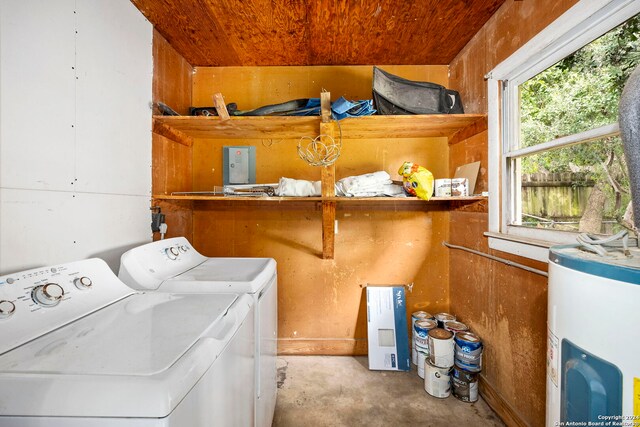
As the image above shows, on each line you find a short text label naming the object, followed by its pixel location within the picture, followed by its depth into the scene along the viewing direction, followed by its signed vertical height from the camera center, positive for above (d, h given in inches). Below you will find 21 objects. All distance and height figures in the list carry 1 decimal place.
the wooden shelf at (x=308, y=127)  63.5 +22.8
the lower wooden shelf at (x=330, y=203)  63.6 +2.7
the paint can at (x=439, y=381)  63.9 -41.8
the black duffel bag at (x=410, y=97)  64.1 +29.4
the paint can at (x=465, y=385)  62.1 -41.6
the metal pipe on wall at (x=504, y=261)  47.5 -10.5
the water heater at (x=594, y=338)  21.2 -11.5
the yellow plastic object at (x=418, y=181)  59.9 +7.1
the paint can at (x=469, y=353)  61.1 -33.3
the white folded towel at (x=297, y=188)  65.2 +6.1
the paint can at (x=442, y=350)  63.8 -34.0
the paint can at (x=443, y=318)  73.1 -30.2
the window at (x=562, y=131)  39.4 +15.0
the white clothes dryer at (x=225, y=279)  43.6 -11.6
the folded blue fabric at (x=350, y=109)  60.6 +24.7
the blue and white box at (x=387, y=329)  74.8 -34.6
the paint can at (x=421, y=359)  70.9 -40.3
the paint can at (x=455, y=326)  68.0 -30.4
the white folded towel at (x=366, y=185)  64.5 +6.8
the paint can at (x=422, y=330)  71.0 -32.4
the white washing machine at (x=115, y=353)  19.5 -13.0
